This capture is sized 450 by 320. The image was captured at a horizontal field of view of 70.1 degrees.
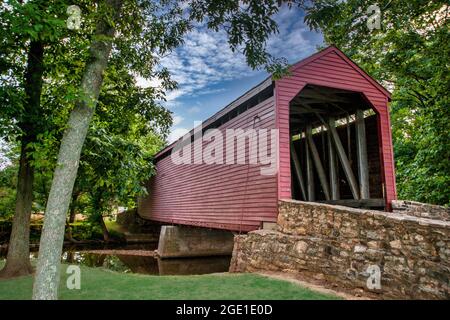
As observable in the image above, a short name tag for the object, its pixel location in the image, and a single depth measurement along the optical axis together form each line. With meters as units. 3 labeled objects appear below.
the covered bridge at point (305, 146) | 8.21
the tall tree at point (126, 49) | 4.36
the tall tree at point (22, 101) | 4.27
